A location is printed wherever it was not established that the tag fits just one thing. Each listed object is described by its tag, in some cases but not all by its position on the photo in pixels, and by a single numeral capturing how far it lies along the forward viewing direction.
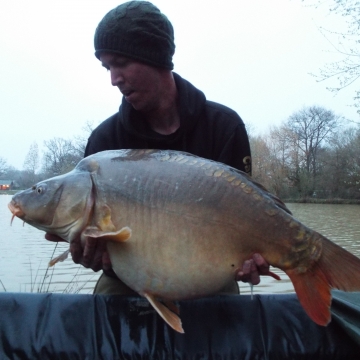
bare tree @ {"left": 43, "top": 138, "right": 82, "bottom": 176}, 34.82
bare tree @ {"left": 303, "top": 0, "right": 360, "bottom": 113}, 7.30
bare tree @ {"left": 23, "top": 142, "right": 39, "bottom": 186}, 48.27
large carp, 1.50
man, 1.95
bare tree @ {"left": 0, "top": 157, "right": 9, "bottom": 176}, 58.25
